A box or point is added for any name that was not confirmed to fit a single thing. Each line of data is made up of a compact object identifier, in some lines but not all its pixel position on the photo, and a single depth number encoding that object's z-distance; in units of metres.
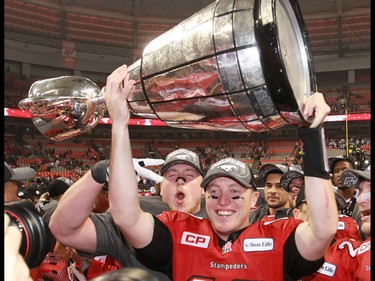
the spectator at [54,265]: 2.60
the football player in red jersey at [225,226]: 1.58
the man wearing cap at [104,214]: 1.81
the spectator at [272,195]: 3.68
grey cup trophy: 1.14
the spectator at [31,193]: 4.76
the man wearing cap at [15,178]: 2.45
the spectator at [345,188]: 3.58
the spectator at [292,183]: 3.54
